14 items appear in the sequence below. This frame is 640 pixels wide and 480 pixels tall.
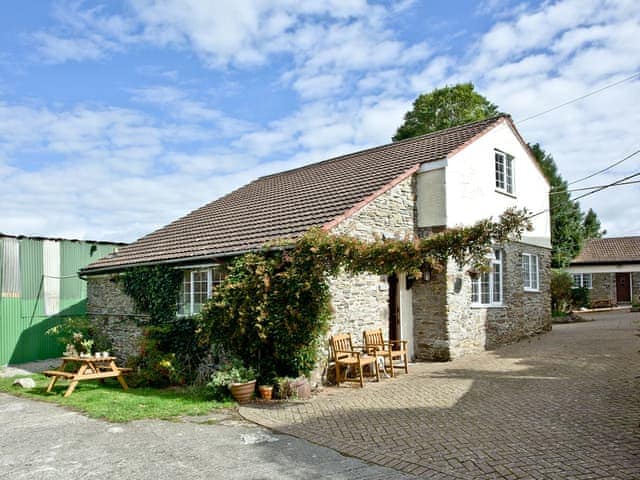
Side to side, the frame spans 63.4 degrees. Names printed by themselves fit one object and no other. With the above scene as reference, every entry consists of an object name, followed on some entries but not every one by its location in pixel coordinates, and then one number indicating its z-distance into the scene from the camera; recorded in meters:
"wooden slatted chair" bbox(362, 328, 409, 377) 11.57
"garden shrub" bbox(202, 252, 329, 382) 10.27
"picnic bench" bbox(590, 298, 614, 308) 33.63
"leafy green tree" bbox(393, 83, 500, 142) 32.66
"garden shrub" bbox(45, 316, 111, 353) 15.17
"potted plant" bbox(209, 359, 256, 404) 9.79
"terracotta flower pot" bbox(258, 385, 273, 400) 9.99
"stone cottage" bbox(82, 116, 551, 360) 12.45
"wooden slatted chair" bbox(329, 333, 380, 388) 10.82
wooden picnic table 11.03
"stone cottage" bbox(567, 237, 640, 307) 34.56
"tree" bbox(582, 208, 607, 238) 50.25
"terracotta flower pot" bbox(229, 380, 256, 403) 9.77
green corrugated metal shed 16.30
